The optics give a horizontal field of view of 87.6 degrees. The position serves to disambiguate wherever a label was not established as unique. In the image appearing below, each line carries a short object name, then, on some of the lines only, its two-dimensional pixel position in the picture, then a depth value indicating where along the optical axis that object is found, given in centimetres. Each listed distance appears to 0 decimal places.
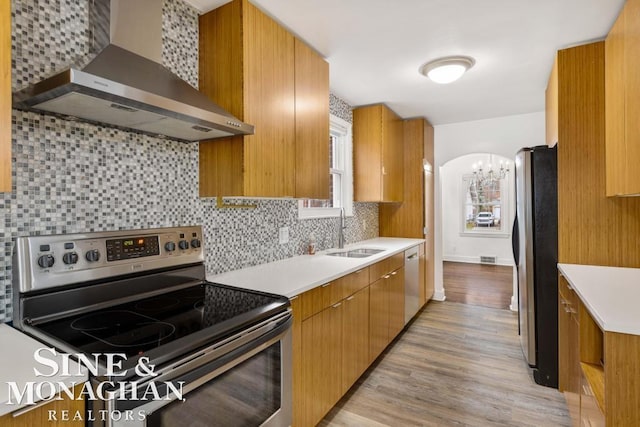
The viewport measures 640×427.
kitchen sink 304
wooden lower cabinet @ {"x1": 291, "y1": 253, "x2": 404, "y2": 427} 176
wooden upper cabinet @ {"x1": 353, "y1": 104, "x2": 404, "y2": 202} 360
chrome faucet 326
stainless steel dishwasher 341
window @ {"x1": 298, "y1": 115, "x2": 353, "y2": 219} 354
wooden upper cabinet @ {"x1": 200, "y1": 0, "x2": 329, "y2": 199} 176
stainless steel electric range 91
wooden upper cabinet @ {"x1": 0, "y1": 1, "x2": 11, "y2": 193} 93
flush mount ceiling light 256
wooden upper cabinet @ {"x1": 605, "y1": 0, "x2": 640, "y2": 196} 168
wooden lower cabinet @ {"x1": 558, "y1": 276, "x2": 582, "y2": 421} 185
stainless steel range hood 109
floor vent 736
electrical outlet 252
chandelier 724
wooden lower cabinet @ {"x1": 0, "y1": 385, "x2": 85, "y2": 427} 74
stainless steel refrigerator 247
